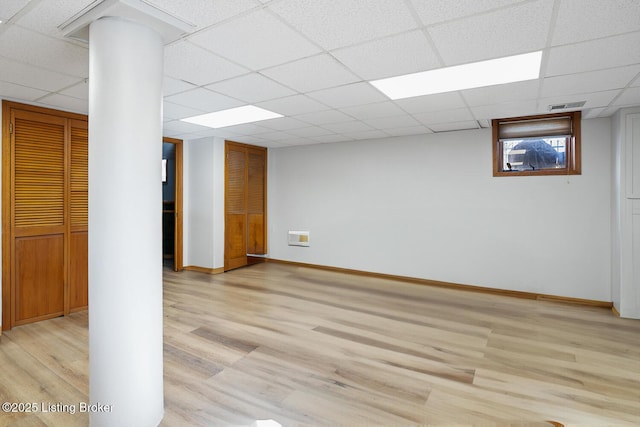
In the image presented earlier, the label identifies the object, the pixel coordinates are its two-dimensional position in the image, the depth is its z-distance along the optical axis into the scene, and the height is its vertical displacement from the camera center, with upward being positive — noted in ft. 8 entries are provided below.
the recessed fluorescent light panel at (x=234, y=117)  13.23 +4.16
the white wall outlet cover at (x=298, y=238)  21.67 -1.57
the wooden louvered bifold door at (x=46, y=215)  11.64 -0.01
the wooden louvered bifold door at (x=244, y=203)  20.27 +0.74
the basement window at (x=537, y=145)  14.26 +3.10
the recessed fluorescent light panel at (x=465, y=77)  8.62 +3.91
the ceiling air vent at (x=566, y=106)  11.93 +3.96
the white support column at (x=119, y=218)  5.88 -0.07
